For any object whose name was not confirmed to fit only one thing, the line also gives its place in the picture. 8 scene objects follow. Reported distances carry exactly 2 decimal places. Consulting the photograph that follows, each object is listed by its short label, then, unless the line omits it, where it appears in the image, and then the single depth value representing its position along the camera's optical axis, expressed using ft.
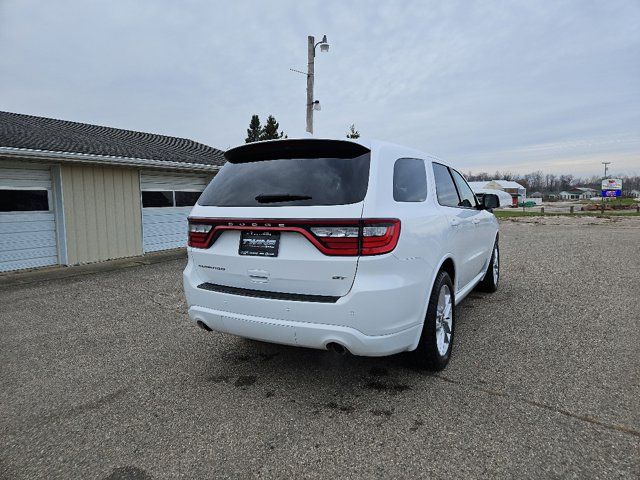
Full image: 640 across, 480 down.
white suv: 8.02
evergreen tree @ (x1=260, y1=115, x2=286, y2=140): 101.29
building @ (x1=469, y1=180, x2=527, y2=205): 291.58
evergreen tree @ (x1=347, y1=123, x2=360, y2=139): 66.74
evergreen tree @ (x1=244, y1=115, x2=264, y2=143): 109.60
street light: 42.83
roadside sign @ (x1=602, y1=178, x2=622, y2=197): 164.80
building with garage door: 26.30
